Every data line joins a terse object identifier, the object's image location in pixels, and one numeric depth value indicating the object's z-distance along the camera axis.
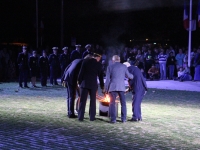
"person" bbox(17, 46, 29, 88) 21.20
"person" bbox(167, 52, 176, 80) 26.19
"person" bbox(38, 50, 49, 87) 22.36
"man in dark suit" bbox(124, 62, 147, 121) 12.03
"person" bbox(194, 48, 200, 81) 25.52
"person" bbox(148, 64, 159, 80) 26.45
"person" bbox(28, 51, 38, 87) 21.80
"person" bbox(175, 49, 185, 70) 26.47
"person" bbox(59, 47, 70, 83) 22.88
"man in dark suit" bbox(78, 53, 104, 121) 11.86
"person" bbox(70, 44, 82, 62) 21.62
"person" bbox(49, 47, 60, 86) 22.88
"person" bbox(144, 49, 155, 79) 26.52
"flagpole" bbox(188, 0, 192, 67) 25.41
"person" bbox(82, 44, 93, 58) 18.27
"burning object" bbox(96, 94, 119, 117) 12.66
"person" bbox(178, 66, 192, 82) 25.34
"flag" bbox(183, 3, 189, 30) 27.50
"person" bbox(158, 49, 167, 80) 26.28
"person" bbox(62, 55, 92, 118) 12.30
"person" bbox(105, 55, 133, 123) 11.71
